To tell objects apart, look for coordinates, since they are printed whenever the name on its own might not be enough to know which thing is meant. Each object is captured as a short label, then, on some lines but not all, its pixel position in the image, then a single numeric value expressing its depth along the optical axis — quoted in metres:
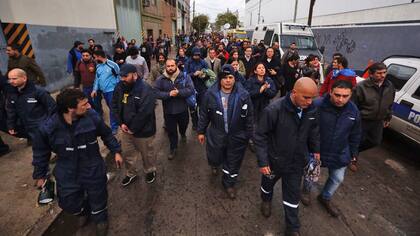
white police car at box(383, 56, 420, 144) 4.60
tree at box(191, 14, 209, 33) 69.11
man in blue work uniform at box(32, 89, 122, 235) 2.41
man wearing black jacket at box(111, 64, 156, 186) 3.42
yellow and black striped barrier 6.98
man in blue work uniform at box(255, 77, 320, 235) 2.56
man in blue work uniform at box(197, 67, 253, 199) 3.30
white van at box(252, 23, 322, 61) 11.48
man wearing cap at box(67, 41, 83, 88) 6.90
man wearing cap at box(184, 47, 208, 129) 5.77
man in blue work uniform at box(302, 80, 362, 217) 2.81
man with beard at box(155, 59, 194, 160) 4.27
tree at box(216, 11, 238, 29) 84.00
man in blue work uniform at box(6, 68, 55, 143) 3.55
